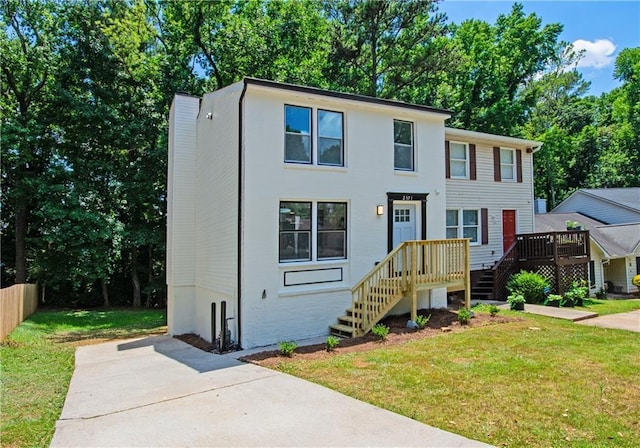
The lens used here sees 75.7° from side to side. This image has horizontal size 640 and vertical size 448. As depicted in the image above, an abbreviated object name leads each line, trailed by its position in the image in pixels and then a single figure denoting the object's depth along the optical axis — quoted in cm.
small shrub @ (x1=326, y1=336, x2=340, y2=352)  855
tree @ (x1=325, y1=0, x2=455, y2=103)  2344
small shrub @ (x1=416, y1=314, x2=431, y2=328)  1012
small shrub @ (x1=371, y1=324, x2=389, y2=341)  922
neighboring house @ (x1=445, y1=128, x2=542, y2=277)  1644
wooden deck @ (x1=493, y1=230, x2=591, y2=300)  1548
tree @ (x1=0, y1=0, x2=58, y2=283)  1903
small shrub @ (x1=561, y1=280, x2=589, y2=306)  1409
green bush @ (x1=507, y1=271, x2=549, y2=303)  1447
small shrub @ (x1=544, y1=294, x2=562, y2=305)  1397
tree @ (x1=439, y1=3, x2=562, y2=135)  2641
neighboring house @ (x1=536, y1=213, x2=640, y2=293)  1947
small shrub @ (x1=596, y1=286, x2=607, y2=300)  1877
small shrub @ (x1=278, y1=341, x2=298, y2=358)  814
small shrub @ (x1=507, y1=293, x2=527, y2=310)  1253
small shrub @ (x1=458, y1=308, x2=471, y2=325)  1037
